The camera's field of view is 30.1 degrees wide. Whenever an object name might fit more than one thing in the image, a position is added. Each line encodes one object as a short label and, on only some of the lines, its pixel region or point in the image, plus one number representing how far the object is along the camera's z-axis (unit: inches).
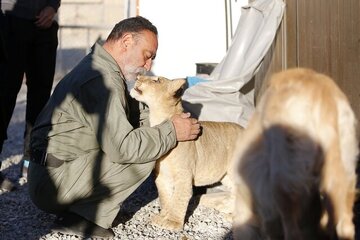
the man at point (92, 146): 161.6
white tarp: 213.3
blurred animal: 93.4
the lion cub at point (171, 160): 172.1
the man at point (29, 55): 211.5
